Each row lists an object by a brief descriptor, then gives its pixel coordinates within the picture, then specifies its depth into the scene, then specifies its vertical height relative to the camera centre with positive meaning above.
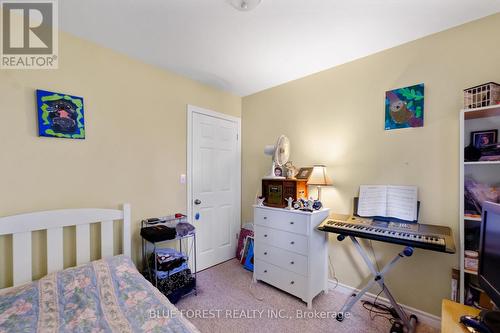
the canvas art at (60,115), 1.77 +0.41
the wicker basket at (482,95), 1.52 +0.50
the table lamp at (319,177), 2.35 -0.13
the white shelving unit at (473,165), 1.56 +0.00
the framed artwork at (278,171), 2.68 -0.08
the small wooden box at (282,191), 2.40 -0.29
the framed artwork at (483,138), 1.64 +0.21
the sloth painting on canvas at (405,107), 1.96 +0.53
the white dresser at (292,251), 2.13 -0.90
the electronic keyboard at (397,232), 1.52 -0.53
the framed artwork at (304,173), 2.53 -0.09
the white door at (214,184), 2.86 -0.27
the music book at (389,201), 1.95 -0.34
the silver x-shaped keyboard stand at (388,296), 1.75 -1.11
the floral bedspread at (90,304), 1.20 -0.87
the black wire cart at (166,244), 2.14 -0.94
